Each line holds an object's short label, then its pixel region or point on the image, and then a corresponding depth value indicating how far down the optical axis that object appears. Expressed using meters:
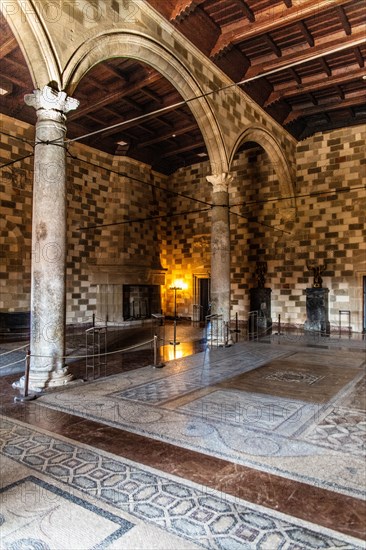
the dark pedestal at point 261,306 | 13.28
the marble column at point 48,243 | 5.29
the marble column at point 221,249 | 9.24
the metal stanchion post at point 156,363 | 6.53
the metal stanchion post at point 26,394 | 4.71
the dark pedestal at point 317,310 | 12.19
